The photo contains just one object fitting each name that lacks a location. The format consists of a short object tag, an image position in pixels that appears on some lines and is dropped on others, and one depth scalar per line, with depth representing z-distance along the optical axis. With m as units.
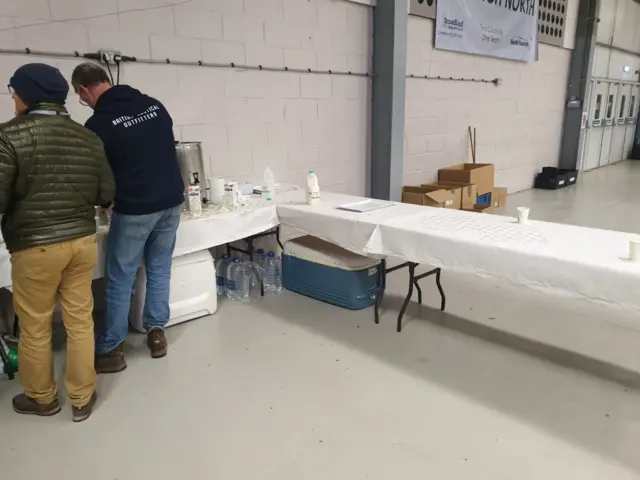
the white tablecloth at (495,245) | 1.82
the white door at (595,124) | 8.80
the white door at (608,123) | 9.51
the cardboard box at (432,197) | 4.61
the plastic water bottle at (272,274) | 3.46
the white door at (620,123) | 10.05
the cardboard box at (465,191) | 5.12
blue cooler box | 3.05
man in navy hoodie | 2.12
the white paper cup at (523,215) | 2.38
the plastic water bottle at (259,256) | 3.53
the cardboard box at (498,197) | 5.98
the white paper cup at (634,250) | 1.82
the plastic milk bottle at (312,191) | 3.07
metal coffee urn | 2.93
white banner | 5.16
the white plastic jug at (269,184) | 3.19
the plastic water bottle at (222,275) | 3.38
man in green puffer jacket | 1.73
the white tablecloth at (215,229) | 2.67
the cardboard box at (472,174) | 5.41
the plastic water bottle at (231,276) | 3.36
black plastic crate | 7.44
